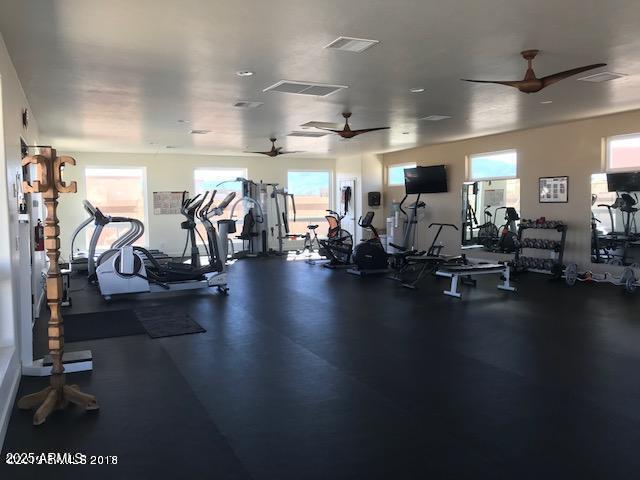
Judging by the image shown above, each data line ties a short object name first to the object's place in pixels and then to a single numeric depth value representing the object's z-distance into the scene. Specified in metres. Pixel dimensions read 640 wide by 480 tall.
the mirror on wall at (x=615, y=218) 7.36
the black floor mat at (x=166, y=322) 4.91
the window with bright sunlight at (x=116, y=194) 11.49
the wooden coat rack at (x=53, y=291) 2.95
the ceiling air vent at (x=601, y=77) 5.14
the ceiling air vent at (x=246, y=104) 6.29
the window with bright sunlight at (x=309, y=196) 13.58
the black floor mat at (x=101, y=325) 4.82
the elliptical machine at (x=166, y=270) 6.55
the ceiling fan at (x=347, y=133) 6.67
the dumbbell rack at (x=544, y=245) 8.19
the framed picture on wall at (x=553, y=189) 8.32
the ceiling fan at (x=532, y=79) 4.11
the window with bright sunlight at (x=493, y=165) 9.32
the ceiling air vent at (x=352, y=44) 3.99
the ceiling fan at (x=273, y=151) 9.25
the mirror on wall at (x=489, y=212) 9.20
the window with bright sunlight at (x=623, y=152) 7.39
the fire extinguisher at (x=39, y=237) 5.17
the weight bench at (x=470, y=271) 6.74
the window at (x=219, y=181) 12.47
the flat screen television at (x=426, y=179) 10.69
